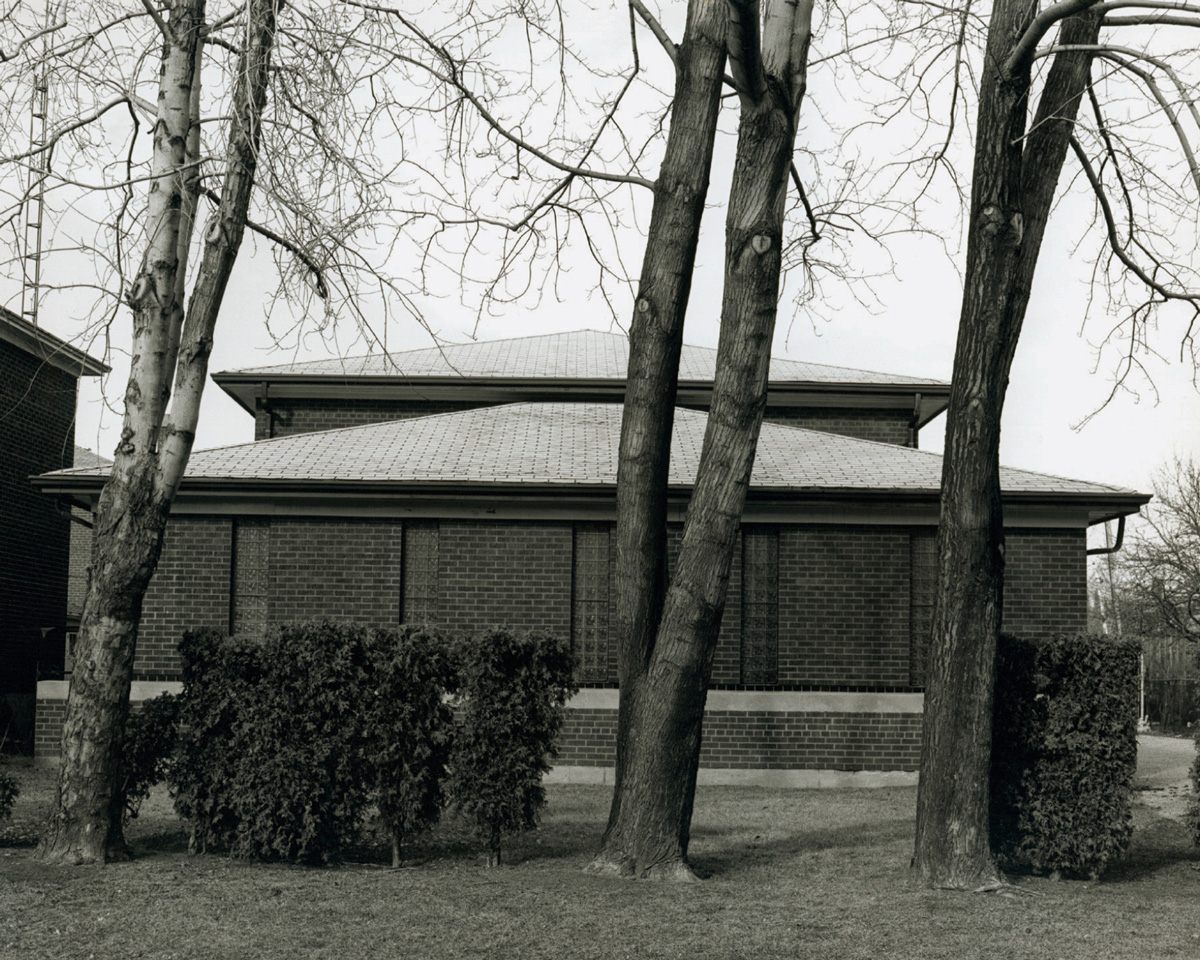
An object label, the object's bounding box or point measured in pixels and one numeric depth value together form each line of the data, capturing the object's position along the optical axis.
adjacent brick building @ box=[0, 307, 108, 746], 19.42
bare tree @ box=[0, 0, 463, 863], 8.47
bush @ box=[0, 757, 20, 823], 8.90
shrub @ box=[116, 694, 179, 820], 8.92
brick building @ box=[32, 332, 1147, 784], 15.81
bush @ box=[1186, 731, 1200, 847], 10.01
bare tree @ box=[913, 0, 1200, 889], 8.48
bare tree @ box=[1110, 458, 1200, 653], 29.00
